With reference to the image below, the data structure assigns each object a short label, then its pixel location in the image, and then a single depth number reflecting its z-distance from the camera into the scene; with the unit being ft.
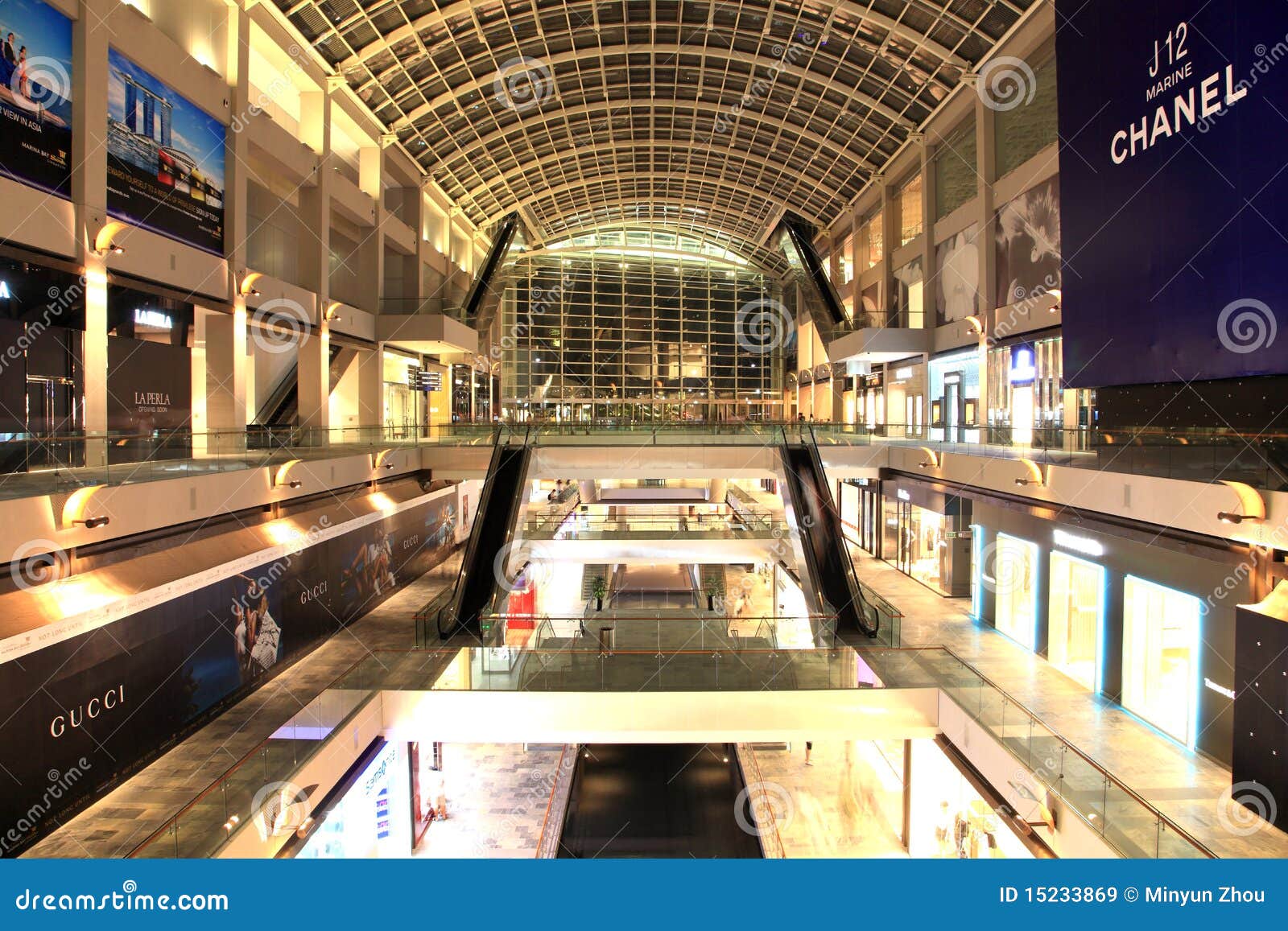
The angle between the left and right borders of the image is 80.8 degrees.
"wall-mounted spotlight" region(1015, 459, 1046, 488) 41.37
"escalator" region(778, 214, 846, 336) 92.99
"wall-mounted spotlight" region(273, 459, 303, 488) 41.73
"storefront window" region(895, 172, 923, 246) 90.27
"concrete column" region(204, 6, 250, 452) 54.13
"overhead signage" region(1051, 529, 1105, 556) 39.83
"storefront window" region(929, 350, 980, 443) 76.33
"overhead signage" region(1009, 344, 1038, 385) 63.93
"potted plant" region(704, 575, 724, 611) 74.77
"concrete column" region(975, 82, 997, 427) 69.41
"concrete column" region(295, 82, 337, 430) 68.54
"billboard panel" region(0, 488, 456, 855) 26.96
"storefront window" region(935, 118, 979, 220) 75.20
